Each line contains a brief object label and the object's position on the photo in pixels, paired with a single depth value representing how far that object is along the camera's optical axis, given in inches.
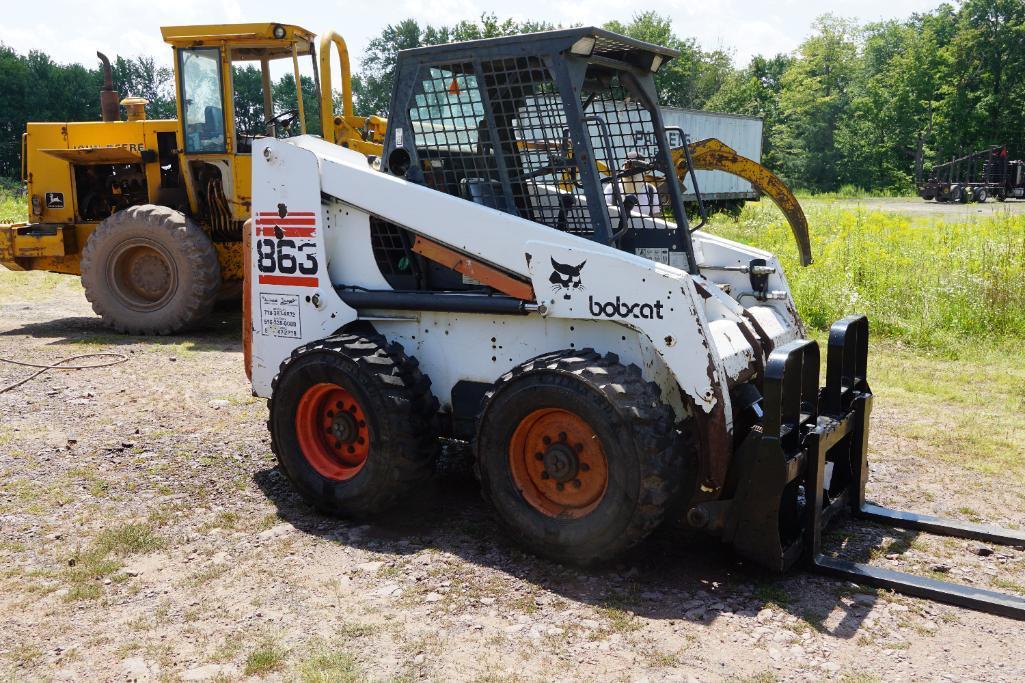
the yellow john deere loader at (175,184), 384.2
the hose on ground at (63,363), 315.6
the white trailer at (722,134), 1042.1
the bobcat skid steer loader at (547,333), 152.7
